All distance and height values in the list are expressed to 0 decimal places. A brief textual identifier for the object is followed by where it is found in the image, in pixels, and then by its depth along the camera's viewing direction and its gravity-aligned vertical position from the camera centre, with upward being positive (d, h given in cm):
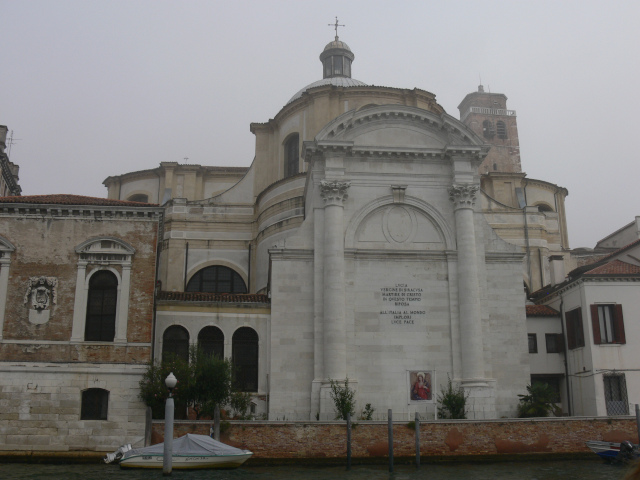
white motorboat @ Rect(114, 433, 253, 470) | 1969 -137
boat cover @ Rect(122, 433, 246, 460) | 1973 -119
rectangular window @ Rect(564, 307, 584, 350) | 2787 +304
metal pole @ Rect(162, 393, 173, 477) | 1909 -93
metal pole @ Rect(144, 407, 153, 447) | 2200 -64
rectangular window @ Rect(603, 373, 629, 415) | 2638 +43
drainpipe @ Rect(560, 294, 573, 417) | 2859 +198
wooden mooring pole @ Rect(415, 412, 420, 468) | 2155 -108
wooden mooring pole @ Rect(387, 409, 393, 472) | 2096 -103
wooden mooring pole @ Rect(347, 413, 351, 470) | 2147 -108
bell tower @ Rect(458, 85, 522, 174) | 5600 +2242
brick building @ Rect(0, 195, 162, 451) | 2302 +295
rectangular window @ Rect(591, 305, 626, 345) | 2702 +311
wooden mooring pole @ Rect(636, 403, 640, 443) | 2283 -40
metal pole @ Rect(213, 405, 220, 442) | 2156 -59
